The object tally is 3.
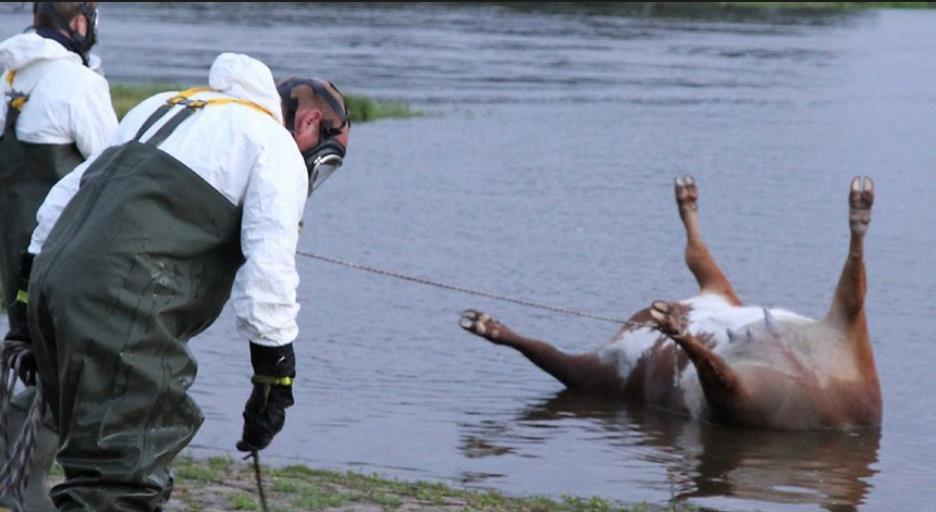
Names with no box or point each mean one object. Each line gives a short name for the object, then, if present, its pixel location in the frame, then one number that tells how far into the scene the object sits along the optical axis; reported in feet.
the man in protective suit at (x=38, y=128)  42.06
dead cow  63.57
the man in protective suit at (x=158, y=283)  31.14
